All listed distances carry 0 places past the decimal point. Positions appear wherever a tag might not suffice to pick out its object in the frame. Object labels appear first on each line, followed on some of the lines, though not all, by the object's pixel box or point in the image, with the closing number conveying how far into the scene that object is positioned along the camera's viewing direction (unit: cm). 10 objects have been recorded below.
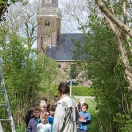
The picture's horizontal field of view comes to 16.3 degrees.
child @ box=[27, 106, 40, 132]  914
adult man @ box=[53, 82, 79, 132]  684
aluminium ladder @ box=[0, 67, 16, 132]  1001
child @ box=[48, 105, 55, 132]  946
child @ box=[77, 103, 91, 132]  1135
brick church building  8006
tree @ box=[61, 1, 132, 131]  1240
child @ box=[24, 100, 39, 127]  1048
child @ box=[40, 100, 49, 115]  899
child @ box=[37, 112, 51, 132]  849
